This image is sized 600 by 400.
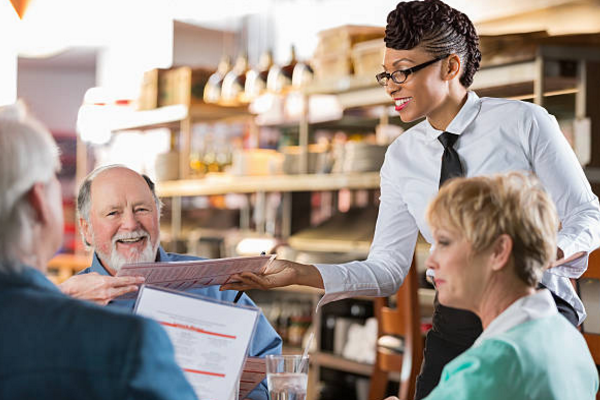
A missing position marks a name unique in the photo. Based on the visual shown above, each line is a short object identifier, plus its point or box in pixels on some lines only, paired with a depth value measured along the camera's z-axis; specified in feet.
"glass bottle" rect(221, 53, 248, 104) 21.89
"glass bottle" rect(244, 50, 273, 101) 21.03
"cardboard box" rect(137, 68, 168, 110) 24.41
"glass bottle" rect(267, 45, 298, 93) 20.30
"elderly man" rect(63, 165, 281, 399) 8.08
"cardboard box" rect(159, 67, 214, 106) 23.07
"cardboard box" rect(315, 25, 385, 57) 17.39
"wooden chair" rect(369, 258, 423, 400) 12.72
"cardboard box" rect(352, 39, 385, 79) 16.35
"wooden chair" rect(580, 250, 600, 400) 7.33
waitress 6.70
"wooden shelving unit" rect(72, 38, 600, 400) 13.47
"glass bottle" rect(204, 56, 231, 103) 22.50
